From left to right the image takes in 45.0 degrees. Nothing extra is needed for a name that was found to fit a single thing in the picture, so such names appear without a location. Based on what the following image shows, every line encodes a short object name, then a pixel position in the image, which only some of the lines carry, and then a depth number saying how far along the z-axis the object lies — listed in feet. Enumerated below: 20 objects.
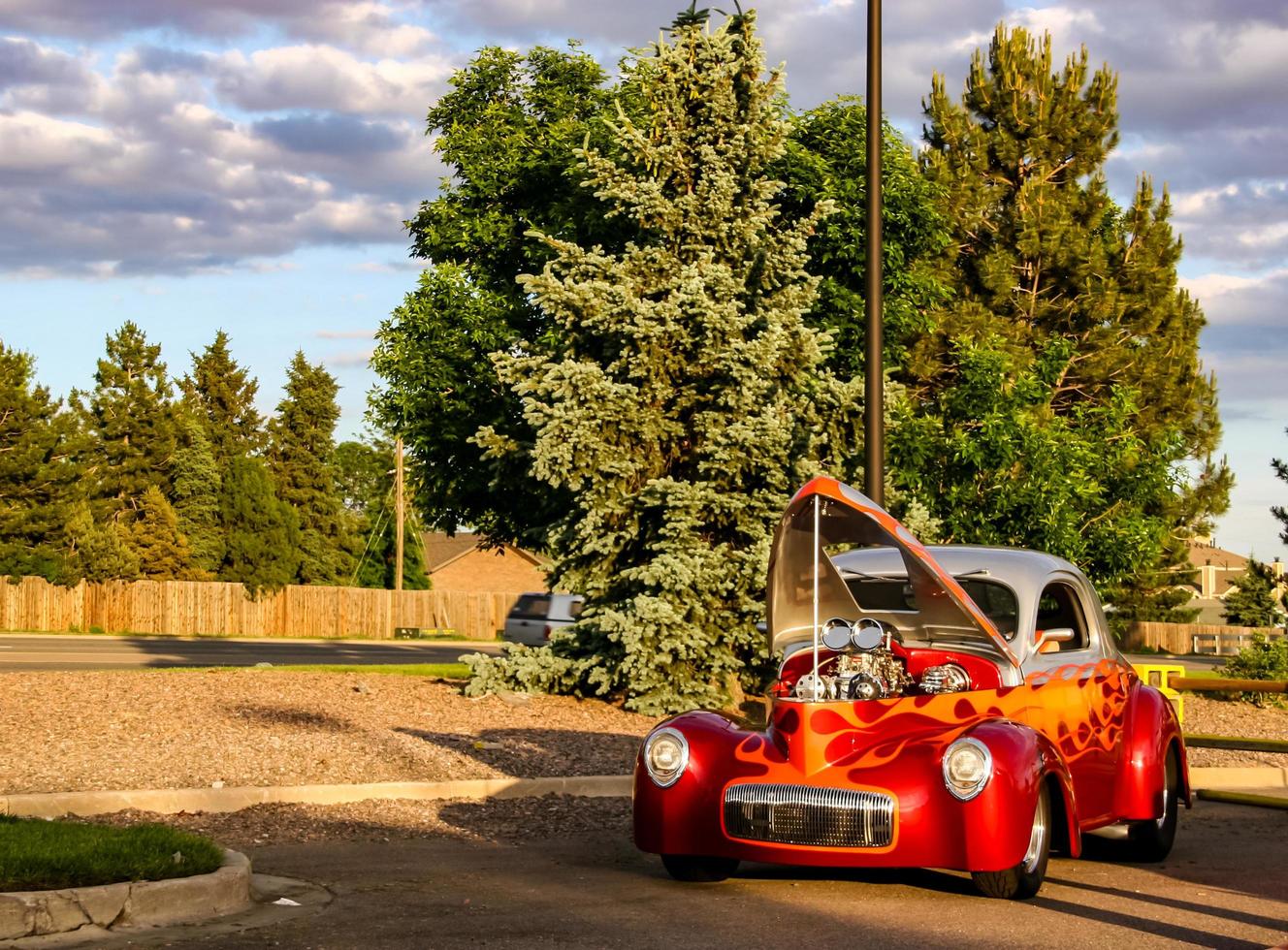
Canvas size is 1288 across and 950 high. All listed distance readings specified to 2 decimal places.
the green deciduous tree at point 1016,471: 71.61
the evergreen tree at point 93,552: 180.96
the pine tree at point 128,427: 202.49
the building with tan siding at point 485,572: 271.69
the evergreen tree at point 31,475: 182.39
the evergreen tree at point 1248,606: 189.26
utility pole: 197.98
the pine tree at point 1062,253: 154.20
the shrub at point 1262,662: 72.08
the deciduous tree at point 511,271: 85.30
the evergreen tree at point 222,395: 246.27
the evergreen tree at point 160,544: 195.62
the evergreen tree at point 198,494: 205.98
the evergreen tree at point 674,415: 54.24
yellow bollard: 50.42
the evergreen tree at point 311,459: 237.04
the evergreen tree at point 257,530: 196.65
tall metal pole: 46.83
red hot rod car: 24.66
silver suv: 107.96
